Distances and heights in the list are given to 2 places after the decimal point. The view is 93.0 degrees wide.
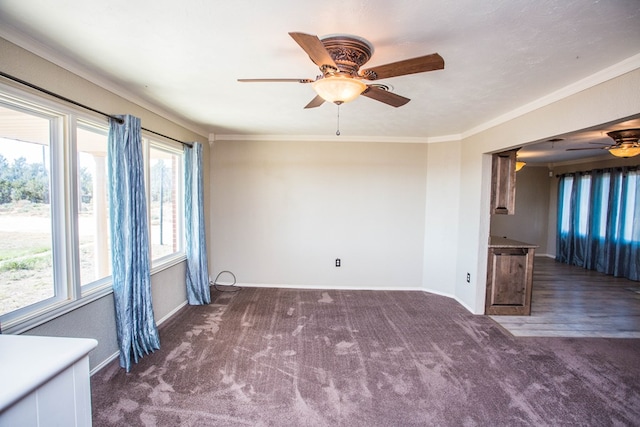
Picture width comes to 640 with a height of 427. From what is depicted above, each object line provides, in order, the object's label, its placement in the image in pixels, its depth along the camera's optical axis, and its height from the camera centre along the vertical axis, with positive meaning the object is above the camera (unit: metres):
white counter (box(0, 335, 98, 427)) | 0.88 -0.58
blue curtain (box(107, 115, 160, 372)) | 2.55 -0.36
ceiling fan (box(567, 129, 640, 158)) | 3.72 +0.83
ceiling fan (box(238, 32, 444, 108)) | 1.58 +0.73
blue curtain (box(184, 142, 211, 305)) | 3.96 -0.41
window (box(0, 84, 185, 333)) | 1.94 -0.10
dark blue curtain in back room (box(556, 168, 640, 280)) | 5.60 -0.30
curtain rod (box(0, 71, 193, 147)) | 1.78 +0.69
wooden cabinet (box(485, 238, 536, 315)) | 3.83 -0.94
